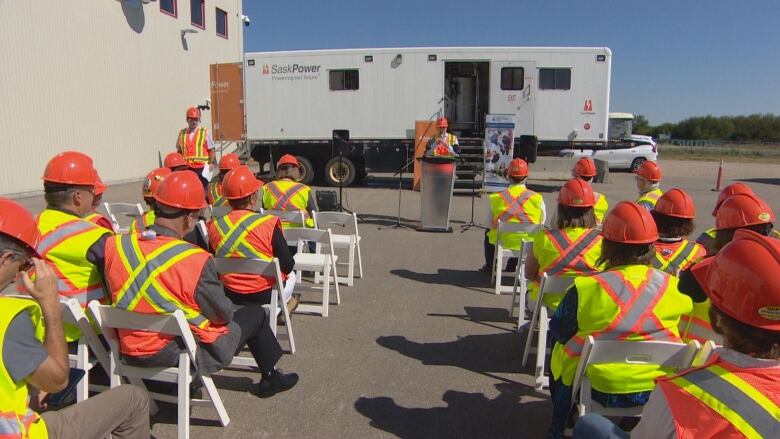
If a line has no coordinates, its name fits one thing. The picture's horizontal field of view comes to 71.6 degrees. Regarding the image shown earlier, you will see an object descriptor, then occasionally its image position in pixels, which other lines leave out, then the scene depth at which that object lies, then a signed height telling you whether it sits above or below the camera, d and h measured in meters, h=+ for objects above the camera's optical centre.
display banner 14.26 +0.16
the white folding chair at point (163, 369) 2.74 -1.11
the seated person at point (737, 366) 1.45 -0.61
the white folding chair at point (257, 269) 3.79 -0.88
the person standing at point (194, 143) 8.15 +0.02
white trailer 14.39 +1.36
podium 9.17 -0.76
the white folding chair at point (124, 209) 6.20 -0.77
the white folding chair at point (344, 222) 6.09 -0.86
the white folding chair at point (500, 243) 5.68 -0.98
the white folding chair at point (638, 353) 2.38 -0.91
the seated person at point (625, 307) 2.52 -0.75
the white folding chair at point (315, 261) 5.10 -1.12
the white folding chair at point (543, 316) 3.47 -1.08
